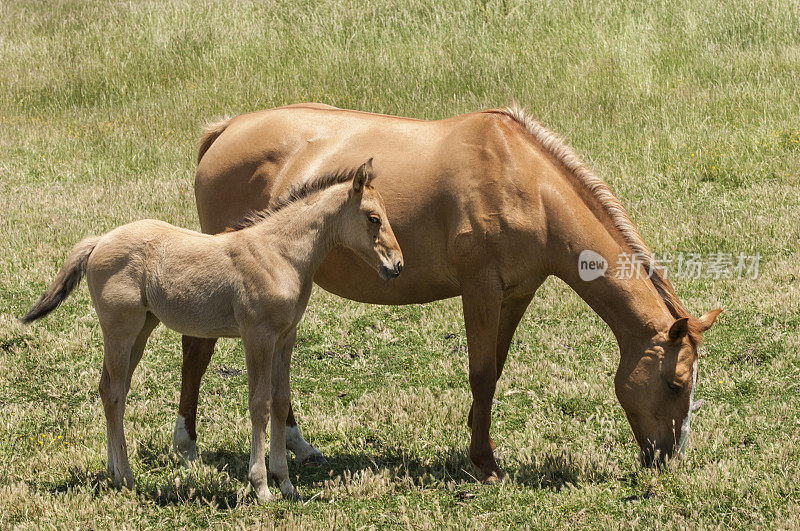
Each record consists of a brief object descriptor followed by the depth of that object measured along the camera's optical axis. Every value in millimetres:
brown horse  12039
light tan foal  11039
